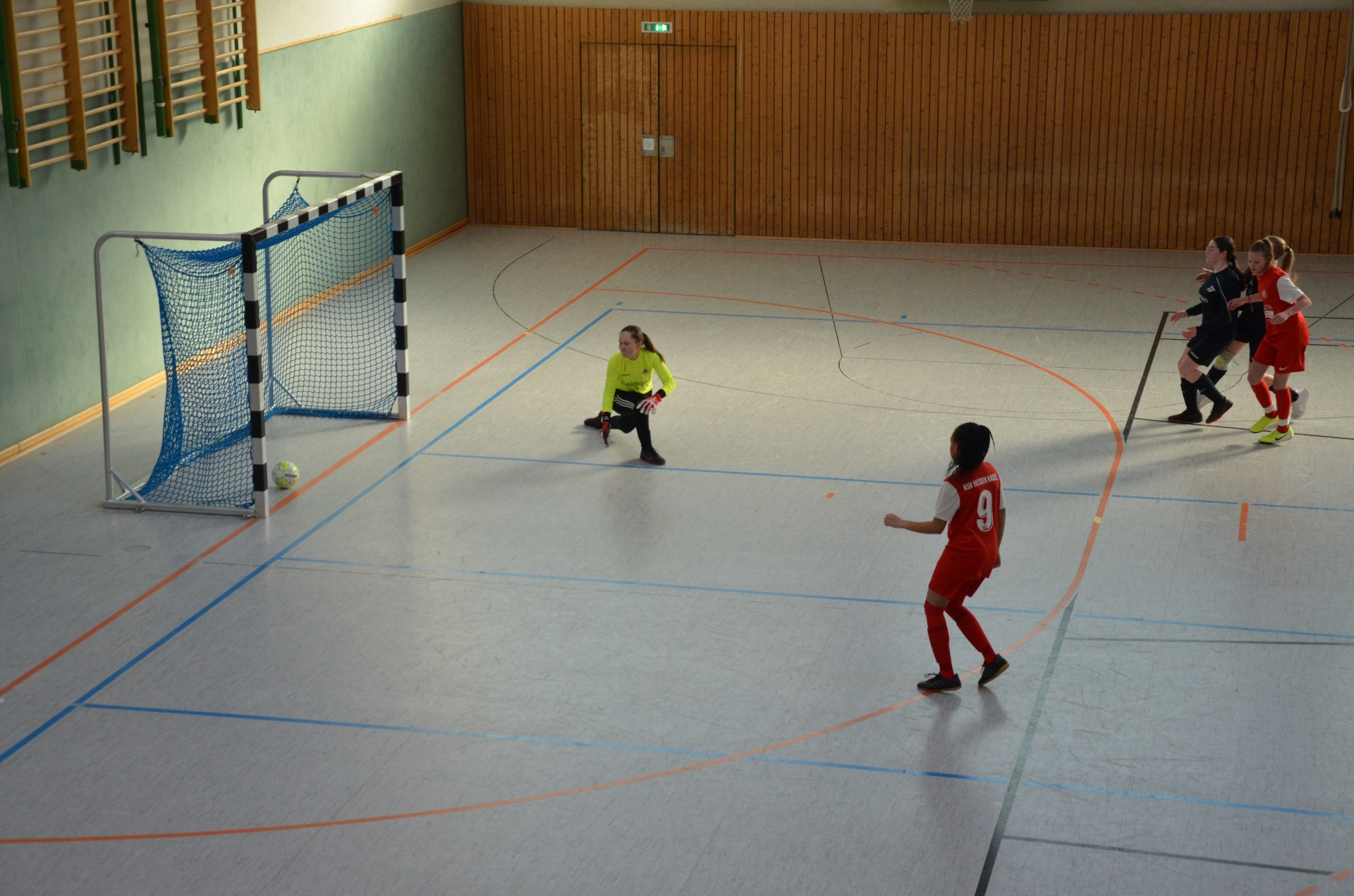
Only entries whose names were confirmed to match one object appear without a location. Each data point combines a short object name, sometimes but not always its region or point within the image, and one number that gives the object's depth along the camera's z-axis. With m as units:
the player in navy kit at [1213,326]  11.12
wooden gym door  18.78
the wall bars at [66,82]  10.42
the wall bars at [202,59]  12.23
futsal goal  9.95
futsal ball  10.24
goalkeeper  10.84
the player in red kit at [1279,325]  10.92
